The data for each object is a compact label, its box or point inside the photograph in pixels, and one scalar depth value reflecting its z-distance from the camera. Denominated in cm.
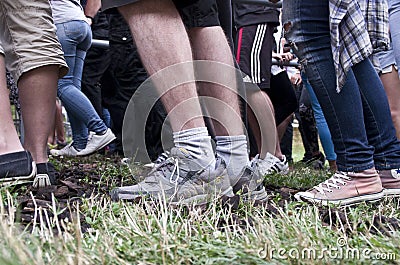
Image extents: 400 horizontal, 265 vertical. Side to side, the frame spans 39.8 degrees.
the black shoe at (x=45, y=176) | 212
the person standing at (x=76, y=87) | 419
